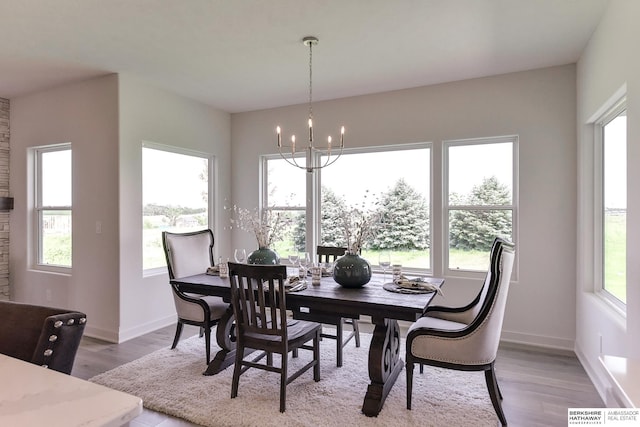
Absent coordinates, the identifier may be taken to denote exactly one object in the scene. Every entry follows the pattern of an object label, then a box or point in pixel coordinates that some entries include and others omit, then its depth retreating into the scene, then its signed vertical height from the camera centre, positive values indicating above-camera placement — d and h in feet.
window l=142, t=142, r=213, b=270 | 13.70 +0.73
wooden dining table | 7.80 -2.13
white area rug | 7.64 -4.30
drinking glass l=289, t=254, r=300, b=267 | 10.59 -1.36
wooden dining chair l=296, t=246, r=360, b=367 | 9.43 -2.76
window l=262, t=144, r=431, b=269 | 14.02 +0.59
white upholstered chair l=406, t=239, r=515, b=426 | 7.39 -2.67
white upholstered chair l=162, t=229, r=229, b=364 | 10.33 -1.81
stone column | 15.12 +0.99
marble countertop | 2.39 -1.36
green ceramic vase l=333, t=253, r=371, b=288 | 9.25 -1.53
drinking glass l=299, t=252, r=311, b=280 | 10.27 -1.56
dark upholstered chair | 3.78 -1.34
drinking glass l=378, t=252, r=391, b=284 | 9.82 -1.31
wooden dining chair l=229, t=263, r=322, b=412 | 7.85 -2.45
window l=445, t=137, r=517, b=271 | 12.64 +0.53
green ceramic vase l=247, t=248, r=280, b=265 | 10.39 -1.29
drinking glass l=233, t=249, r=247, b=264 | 10.76 -1.26
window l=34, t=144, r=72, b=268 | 14.08 +0.28
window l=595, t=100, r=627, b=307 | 8.36 +0.24
